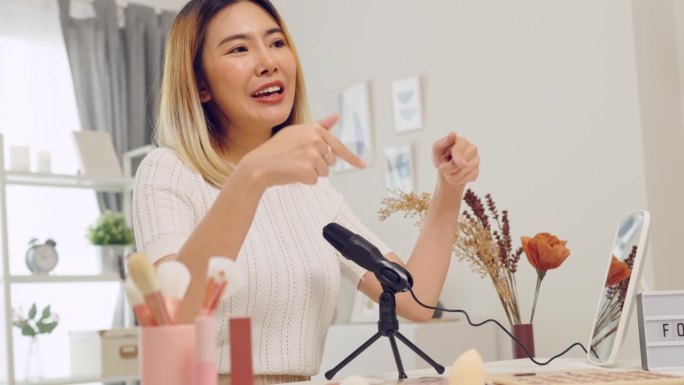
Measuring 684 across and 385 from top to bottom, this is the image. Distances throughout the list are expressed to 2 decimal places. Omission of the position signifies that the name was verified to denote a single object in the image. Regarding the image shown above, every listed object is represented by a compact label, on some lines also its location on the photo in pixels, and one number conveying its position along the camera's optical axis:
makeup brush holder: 0.79
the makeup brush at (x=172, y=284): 0.81
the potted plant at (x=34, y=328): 3.50
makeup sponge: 0.91
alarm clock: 3.62
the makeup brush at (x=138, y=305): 0.79
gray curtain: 4.02
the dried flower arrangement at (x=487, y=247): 1.81
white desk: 1.32
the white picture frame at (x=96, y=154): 3.79
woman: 1.41
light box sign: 1.27
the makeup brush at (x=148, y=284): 0.78
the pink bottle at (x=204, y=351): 0.79
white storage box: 3.55
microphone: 1.15
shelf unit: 3.42
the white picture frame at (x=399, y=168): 3.45
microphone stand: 1.18
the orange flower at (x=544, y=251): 1.67
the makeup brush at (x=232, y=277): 0.80
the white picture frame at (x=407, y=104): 3.40
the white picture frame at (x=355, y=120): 3.64
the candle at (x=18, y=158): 3.61
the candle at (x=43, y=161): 3.71
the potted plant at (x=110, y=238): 3.77
